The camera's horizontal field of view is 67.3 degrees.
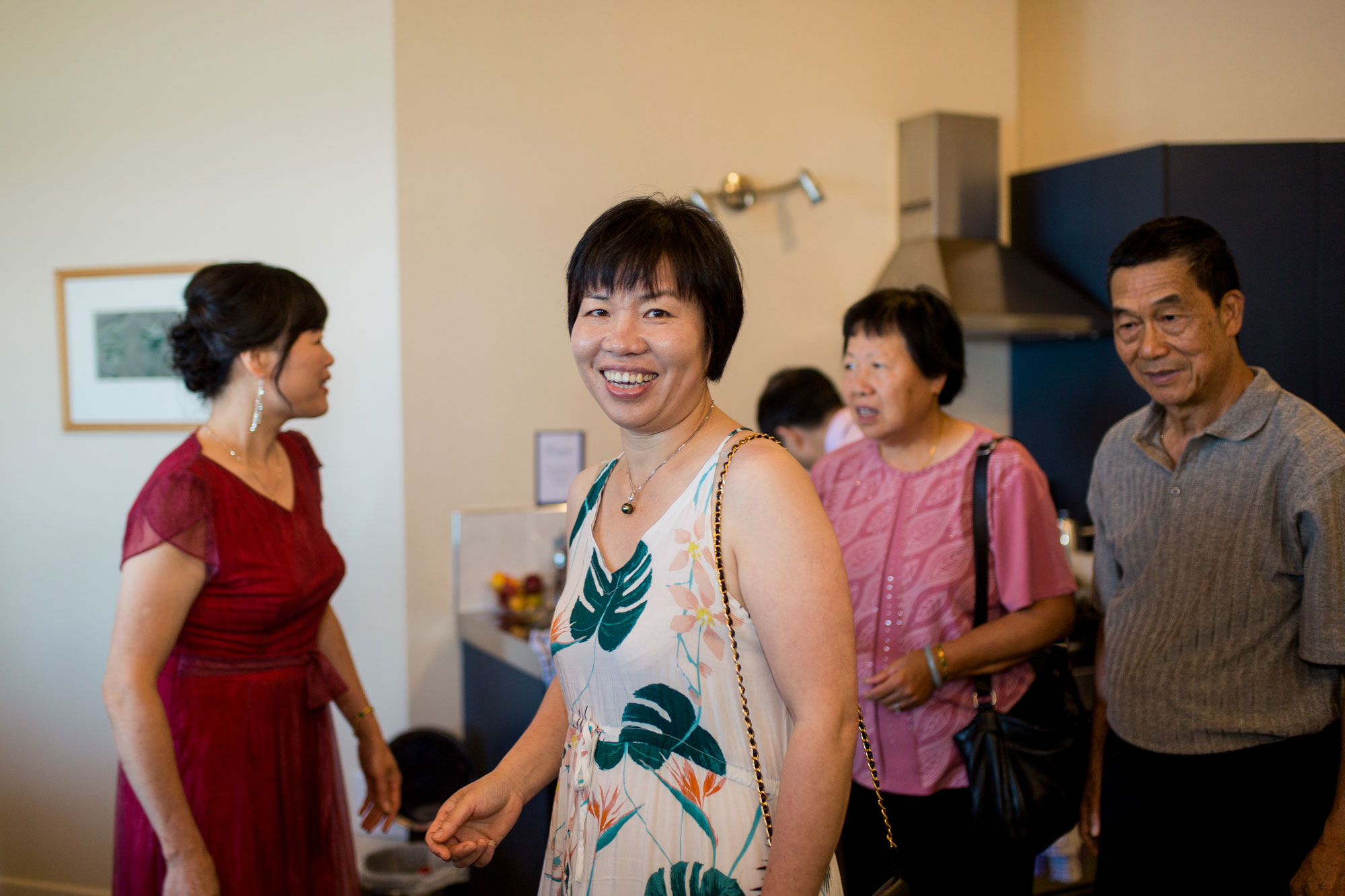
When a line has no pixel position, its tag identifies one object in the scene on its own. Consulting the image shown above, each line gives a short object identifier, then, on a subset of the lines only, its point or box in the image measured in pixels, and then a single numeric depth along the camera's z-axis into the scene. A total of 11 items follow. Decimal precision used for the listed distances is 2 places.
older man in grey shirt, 1.60
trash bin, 2.69
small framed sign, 3.16
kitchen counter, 2.55
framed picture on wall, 3.07
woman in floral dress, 1.07
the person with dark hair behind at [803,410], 2.90
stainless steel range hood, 3.30
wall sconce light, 3.31
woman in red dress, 1.62
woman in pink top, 1.81
